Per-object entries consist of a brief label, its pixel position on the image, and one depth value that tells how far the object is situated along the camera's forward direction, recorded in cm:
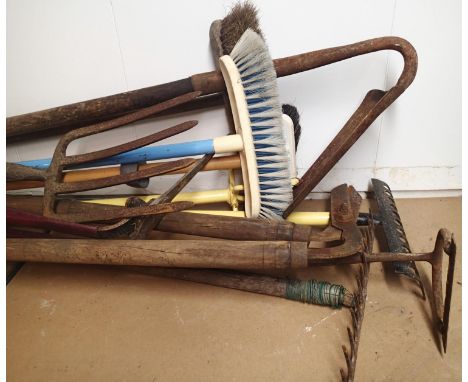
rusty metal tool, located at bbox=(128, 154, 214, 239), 90
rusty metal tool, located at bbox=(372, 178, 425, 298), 93
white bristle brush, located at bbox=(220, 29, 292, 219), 90
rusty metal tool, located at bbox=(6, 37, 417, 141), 91
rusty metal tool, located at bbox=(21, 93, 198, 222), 89
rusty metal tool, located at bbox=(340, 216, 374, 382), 75
